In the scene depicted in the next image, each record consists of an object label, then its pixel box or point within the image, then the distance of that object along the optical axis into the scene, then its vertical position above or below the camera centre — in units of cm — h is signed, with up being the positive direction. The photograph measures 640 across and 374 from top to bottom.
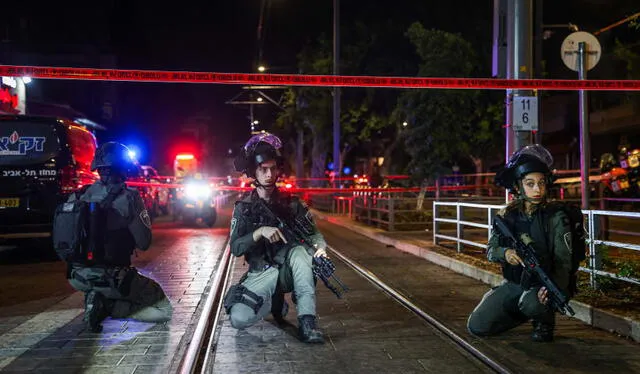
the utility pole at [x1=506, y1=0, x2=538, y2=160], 945 +182
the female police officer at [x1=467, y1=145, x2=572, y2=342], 528 -57
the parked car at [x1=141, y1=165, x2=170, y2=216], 2411 -35
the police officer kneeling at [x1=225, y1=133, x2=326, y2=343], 554 -59
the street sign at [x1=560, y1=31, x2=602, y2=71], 970 +217
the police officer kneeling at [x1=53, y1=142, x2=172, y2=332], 566 -51
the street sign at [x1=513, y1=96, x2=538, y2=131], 941 +110
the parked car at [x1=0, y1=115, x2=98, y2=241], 1150 +28
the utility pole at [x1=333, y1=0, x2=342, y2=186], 2692 +391
